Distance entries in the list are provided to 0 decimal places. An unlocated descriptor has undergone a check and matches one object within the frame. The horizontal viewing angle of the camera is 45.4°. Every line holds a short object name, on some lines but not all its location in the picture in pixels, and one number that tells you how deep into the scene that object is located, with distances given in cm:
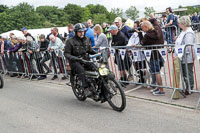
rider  578
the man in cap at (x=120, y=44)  729
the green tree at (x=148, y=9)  10069
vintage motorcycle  527
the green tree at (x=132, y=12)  10624
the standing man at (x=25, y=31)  1137
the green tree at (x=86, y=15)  11575
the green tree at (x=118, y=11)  10072
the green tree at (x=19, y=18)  8969
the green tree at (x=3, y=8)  10174
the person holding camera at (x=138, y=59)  664
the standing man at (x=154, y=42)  607
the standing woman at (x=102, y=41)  793
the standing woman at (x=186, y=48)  544
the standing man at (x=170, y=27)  1195
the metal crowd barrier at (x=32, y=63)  956
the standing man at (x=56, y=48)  938
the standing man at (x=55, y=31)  1074
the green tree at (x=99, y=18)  11188
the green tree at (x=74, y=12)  11481
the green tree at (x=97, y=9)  12800
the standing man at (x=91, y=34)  888
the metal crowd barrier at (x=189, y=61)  509
